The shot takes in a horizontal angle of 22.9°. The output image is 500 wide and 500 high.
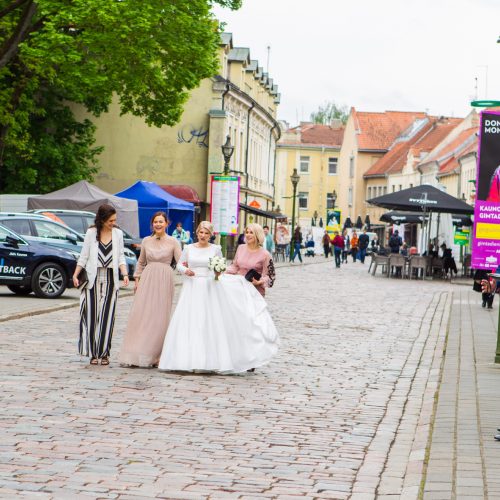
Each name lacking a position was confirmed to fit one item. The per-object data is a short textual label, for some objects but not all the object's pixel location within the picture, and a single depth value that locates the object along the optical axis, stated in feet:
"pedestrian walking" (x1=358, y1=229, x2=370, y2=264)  235.81
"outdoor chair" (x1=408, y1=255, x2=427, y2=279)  151.43
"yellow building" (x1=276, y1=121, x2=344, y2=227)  423.23
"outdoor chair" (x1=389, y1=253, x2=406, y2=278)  153.48
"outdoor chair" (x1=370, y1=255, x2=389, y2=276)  155.84
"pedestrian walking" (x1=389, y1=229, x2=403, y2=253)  185.37
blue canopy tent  143.84
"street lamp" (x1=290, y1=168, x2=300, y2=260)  210.18
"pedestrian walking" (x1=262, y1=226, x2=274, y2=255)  185.75
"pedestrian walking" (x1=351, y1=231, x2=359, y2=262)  246.56
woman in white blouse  44.34
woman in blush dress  44.01
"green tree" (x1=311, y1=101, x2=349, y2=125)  482.69
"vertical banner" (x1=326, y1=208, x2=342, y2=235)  299.79
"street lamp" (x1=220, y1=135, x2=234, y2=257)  131.04
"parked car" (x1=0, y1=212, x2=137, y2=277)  89.92
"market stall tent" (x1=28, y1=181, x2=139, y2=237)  130.00
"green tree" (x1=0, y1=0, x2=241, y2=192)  113.80
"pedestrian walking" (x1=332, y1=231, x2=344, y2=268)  185.26
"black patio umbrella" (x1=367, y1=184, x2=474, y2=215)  140.97
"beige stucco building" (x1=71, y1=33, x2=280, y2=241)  188.55
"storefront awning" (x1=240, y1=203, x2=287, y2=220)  195.03
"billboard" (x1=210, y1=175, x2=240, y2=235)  116.26
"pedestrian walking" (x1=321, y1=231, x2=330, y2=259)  258.94
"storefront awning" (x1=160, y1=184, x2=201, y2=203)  182.09
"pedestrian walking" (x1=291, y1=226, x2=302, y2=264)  205.35
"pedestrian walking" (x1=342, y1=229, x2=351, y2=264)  241.35
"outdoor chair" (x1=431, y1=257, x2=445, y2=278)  155.33
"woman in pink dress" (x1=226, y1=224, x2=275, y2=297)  46.14
